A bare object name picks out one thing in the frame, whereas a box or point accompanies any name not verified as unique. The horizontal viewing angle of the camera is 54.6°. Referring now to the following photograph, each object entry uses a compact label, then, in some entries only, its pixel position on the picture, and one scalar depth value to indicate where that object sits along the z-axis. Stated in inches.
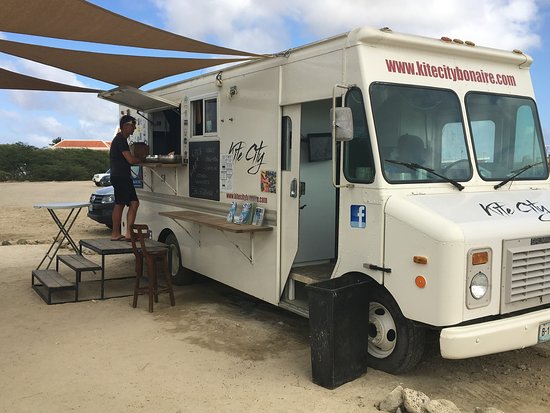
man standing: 289.5
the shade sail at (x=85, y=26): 172.9
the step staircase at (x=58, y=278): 262.2
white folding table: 288.9
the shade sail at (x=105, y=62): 231.3
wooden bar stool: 248.8
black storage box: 159.2
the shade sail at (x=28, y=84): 283.4
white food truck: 150.9
